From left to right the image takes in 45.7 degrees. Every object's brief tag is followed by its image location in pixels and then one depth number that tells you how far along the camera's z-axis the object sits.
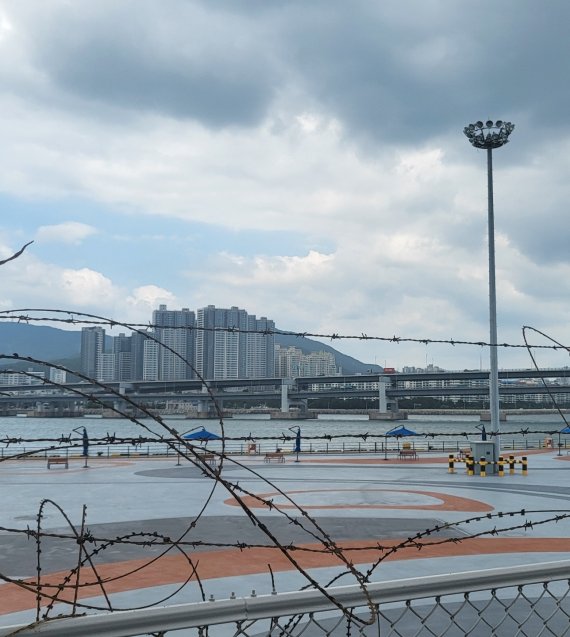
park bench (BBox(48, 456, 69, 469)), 30.12
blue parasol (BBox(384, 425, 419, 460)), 35.73
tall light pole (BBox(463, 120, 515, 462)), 27.69
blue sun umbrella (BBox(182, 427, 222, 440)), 32.69
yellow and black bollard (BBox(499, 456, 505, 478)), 27.16
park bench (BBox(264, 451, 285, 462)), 34.94
